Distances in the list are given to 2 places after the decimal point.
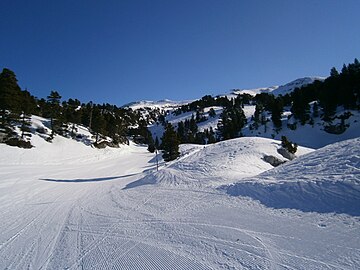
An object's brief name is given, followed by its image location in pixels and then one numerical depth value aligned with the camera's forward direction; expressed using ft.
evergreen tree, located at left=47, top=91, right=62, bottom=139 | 165.37
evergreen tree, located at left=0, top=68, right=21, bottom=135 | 116.67
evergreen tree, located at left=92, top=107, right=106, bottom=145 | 196.44
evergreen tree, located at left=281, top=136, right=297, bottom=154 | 92.38
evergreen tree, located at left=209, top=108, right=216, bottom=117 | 495.98
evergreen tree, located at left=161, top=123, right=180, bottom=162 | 123.95
